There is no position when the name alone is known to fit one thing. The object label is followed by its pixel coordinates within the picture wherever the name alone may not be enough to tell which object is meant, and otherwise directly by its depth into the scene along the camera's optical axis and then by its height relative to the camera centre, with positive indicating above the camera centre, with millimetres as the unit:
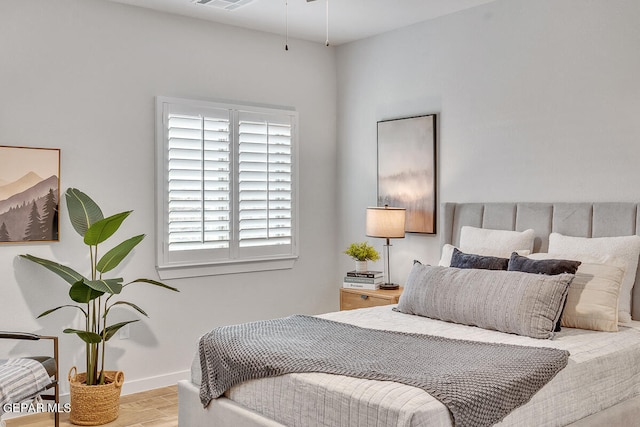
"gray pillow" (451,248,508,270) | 3670 -309
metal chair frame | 3533 -766
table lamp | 4762 -113
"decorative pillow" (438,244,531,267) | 4109 -303
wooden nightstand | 4594 -662
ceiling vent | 4191 +1344
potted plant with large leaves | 3840 -526
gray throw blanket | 2340 -635
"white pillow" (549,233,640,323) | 3448 -237
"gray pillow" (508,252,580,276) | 3320 -298
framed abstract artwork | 4773 +304
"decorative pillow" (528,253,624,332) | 3221 -447
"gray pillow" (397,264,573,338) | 3139 -466
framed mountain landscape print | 3908 +68
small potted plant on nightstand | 4992 -362
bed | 2314 -706
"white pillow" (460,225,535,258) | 3910 -203
